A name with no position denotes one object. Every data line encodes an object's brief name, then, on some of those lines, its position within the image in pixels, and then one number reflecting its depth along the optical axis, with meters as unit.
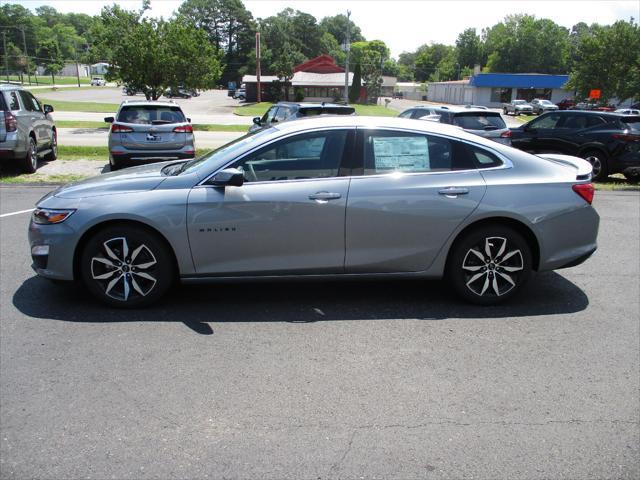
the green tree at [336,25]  184.27
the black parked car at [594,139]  13.31
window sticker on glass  5.05
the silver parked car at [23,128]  11.57
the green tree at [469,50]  139.00
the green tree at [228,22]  120.81
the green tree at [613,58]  39.81
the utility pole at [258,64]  57.58
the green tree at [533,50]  108.06
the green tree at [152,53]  25.09
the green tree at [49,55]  105.87
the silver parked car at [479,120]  13.14
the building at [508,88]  81.50
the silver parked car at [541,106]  59.16
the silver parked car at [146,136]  12.20
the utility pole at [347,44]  40.08
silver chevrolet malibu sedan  4.81
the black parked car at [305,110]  13.16
